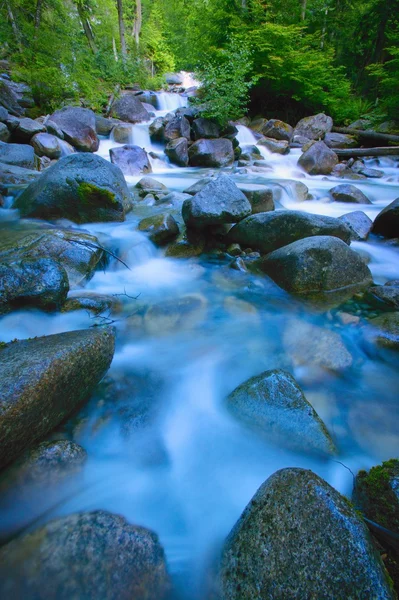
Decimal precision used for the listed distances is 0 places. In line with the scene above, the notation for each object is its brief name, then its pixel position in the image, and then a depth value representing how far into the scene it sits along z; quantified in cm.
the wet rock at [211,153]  1153
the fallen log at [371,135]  1301
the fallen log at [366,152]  1226
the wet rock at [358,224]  597
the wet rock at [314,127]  1502
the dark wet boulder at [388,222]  573
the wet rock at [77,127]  1052
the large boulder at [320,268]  416
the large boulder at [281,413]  224
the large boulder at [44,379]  178
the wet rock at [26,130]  945
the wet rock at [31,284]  313
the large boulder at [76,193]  530
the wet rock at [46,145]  923
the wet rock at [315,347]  316
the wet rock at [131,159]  962
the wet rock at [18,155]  795
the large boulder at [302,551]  122
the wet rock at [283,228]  497
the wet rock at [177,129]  1247
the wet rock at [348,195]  824
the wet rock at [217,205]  479
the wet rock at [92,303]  347
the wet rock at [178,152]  1139
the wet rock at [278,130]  1492
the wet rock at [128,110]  1490
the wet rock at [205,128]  1241
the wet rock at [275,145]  1315
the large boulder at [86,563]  142
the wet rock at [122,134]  1257
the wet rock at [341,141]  1376
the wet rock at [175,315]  372
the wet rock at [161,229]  534
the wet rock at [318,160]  1112
